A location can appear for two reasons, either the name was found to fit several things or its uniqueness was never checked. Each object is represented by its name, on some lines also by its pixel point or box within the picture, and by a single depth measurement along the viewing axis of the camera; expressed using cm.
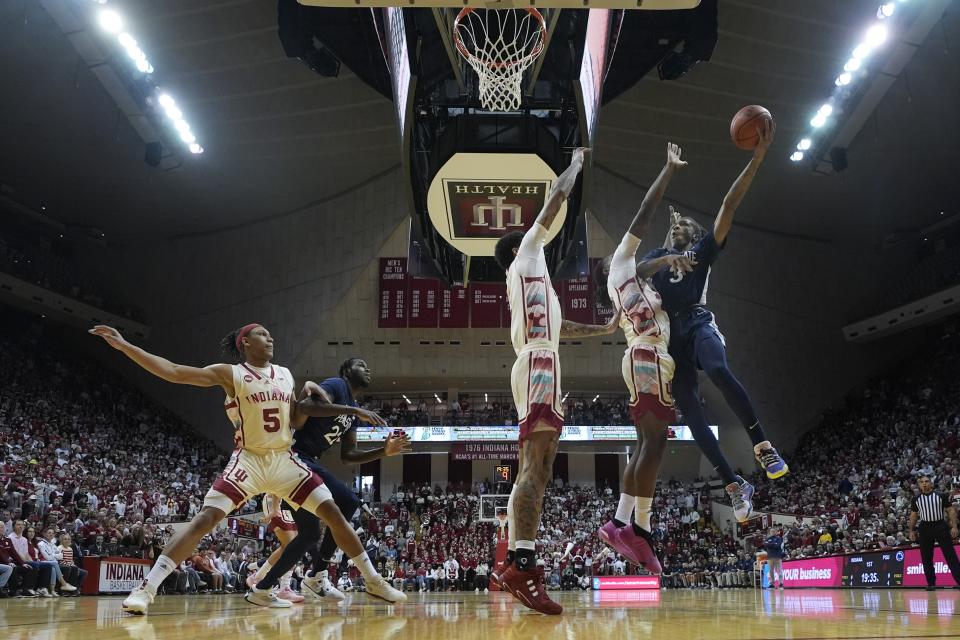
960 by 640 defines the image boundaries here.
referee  927
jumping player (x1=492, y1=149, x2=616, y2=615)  393
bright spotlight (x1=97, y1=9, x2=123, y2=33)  1767
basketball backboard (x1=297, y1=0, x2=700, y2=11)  579
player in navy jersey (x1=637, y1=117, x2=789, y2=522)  485
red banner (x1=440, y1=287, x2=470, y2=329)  3033
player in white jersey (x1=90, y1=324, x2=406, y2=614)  454
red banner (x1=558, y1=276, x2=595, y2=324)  2908
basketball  502
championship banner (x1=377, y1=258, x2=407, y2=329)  3042
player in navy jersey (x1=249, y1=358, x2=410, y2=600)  586
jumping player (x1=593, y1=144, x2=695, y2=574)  495
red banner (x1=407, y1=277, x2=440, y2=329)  3041
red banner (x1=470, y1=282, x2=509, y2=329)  3028
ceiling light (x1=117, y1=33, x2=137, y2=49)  1847
